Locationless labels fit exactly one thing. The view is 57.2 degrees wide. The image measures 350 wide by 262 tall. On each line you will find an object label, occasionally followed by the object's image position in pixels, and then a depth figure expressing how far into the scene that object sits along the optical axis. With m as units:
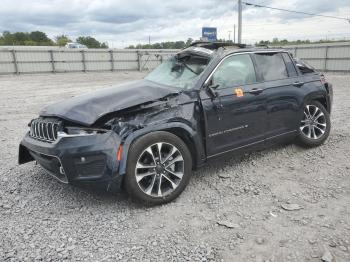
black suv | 3.37
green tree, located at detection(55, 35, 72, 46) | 86.49
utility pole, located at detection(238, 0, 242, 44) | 20.00
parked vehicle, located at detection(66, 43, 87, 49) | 44.38
